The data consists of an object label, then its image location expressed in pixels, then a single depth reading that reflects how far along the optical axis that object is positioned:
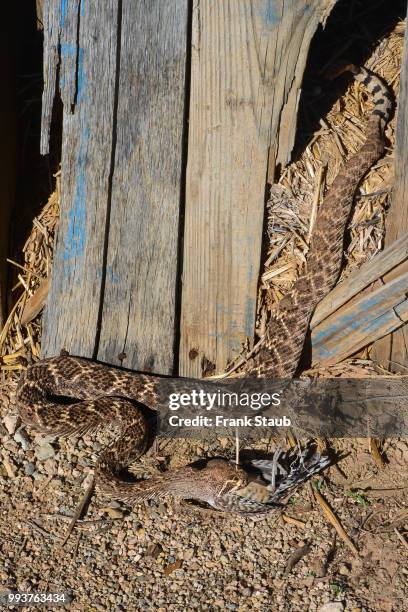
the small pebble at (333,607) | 3.92
